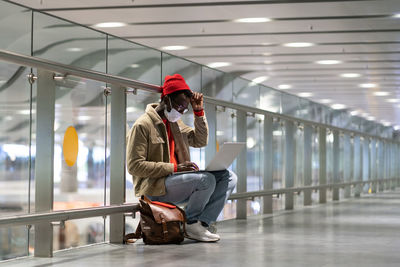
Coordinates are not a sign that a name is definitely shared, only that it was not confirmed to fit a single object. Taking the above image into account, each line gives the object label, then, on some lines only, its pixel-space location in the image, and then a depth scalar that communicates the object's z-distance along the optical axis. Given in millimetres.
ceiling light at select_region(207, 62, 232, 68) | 14461
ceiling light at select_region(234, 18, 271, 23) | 10242
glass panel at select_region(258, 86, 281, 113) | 15184
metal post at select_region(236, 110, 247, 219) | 10867
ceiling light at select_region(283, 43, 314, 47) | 12336
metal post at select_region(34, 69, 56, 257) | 5789
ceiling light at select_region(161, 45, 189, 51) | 12523
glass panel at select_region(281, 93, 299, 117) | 16933
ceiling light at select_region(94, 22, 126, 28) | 10516
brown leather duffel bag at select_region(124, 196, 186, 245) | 6609
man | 6602
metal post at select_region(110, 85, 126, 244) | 6996
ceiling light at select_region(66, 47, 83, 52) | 7983
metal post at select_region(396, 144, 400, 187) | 33044
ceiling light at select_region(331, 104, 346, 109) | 23991
